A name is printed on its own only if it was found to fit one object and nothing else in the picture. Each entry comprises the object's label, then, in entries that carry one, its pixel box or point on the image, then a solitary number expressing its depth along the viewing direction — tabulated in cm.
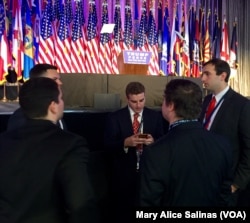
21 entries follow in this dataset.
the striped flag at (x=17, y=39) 884
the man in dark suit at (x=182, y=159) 204
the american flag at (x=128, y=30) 1078
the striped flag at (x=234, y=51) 1255
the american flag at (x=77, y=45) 995
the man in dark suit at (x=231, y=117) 297
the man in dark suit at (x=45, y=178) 172
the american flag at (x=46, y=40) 932
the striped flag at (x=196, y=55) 1198
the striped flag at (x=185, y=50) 1172
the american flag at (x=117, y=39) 1057
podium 788
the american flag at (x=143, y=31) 1103
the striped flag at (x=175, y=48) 1148
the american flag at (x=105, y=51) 1039
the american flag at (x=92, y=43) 1023
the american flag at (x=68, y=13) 988
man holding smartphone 368
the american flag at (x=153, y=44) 1117
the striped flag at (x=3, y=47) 861
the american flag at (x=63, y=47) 968
